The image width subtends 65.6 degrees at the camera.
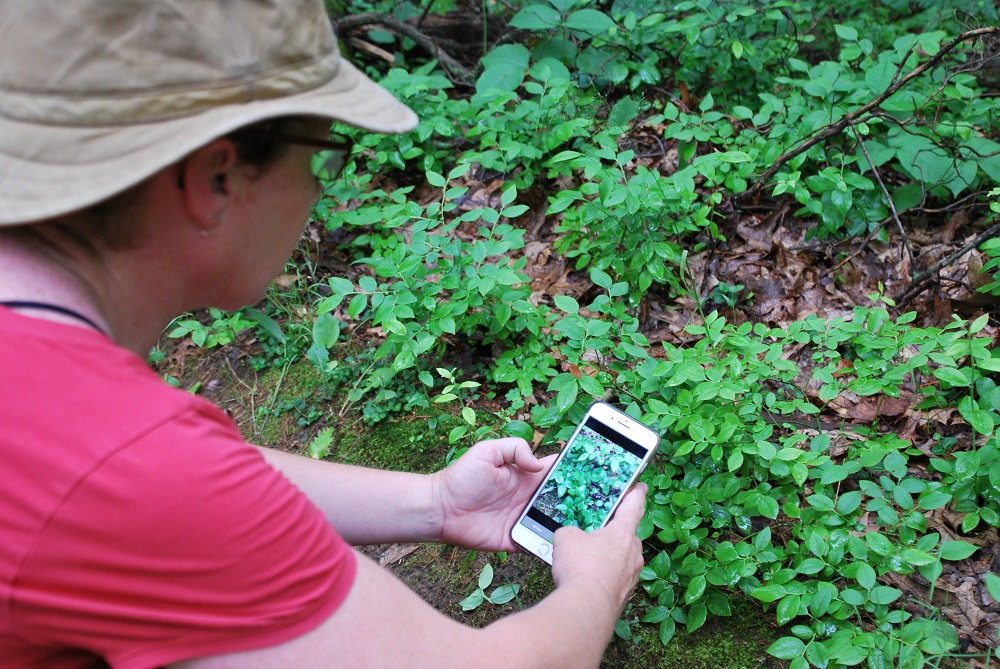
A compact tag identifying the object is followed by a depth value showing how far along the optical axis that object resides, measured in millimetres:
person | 1042
